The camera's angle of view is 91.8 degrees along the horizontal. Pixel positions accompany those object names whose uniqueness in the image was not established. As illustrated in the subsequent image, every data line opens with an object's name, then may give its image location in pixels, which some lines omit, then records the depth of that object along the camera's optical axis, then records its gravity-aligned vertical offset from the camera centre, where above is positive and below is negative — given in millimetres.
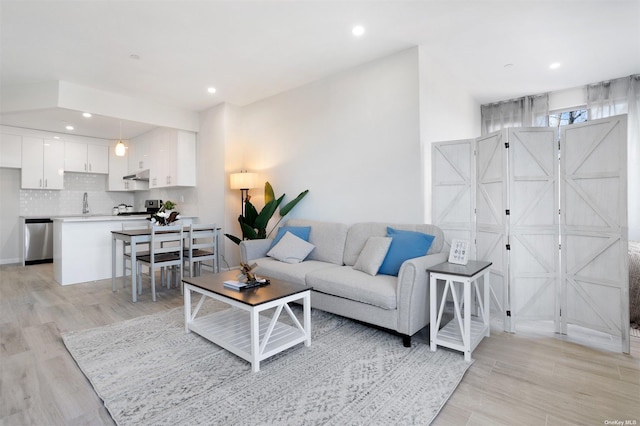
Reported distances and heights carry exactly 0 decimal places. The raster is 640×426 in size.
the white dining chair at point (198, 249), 3977 -489
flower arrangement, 3951 -39
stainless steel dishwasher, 5656 -515
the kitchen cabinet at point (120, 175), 6730 +836
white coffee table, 2092 -931
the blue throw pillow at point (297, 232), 3834 -237
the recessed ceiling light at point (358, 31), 2908 +1744
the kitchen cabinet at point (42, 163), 5773 +954
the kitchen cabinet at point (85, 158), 6254 +1150
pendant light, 4718 +976
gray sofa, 2396 -578
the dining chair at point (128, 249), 3986 -536
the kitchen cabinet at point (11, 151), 5516 +1122
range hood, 6298 +781
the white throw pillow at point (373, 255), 2842 -394
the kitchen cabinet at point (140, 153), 6090 +1242
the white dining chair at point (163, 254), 3656 -540
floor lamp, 4668 +496
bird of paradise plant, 4277 -28
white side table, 2221 -775
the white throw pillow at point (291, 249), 3537 -423
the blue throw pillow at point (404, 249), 2791 -328
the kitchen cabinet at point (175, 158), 5414 +986
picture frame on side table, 2619 -337
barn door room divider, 2447 -61
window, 4441 +1412
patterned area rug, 1644 -1056
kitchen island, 4277 -499
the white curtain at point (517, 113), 4645 +1575
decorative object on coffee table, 2477 -533
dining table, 3566 -324
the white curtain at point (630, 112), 3783 +1303
